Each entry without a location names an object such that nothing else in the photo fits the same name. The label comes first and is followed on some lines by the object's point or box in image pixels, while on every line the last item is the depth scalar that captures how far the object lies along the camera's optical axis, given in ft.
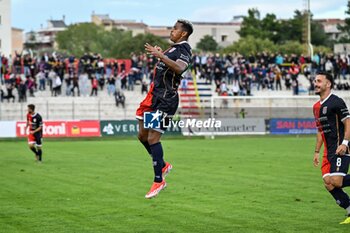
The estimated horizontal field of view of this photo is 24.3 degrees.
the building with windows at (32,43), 619.67
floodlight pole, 272.41
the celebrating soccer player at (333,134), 43.21
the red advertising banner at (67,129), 156.46
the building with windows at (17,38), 510.99
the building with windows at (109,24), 643.82
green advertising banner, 162.40
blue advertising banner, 164.86
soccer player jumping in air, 40.60
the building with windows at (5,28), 314.55
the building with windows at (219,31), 545.03
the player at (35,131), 96.48
